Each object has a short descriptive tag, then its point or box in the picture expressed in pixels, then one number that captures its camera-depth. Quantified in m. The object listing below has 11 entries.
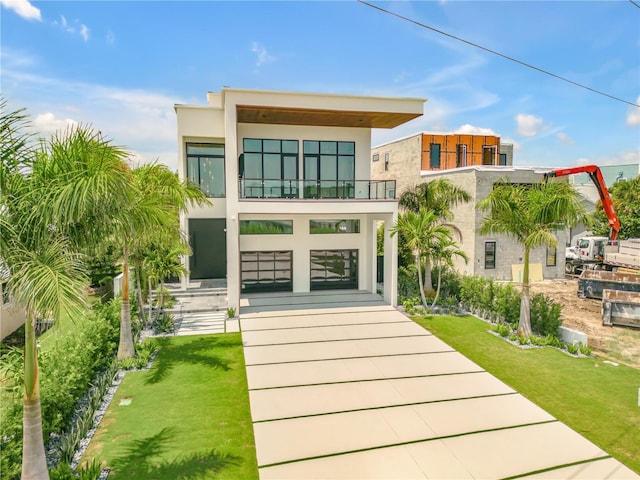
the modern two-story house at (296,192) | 16.16
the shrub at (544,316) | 12.56
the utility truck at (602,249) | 20.81
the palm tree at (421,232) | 14.98
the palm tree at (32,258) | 4.40
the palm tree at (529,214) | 11.68
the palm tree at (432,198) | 17.83
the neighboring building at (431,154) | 25.92
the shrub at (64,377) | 5.41
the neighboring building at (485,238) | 19.83
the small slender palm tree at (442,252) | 15.08
